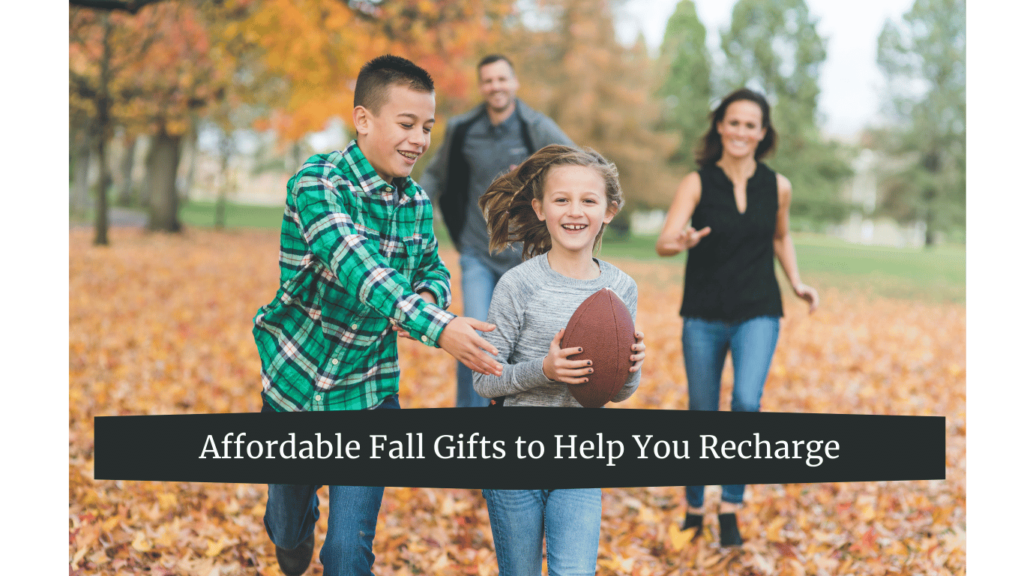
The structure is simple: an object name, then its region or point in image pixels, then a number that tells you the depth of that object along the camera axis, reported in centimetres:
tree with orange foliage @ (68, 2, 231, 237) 1616
